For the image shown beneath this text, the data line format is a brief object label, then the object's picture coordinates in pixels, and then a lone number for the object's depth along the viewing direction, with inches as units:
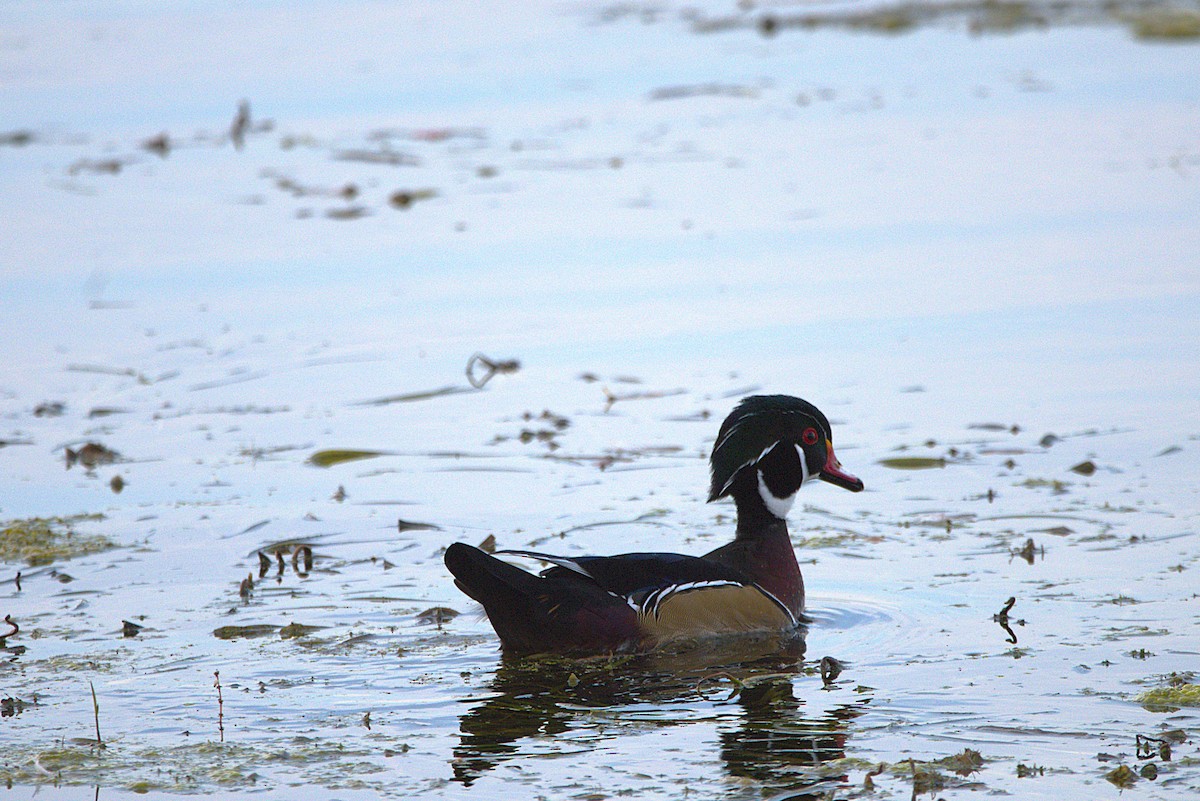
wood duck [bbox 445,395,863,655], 556.7
